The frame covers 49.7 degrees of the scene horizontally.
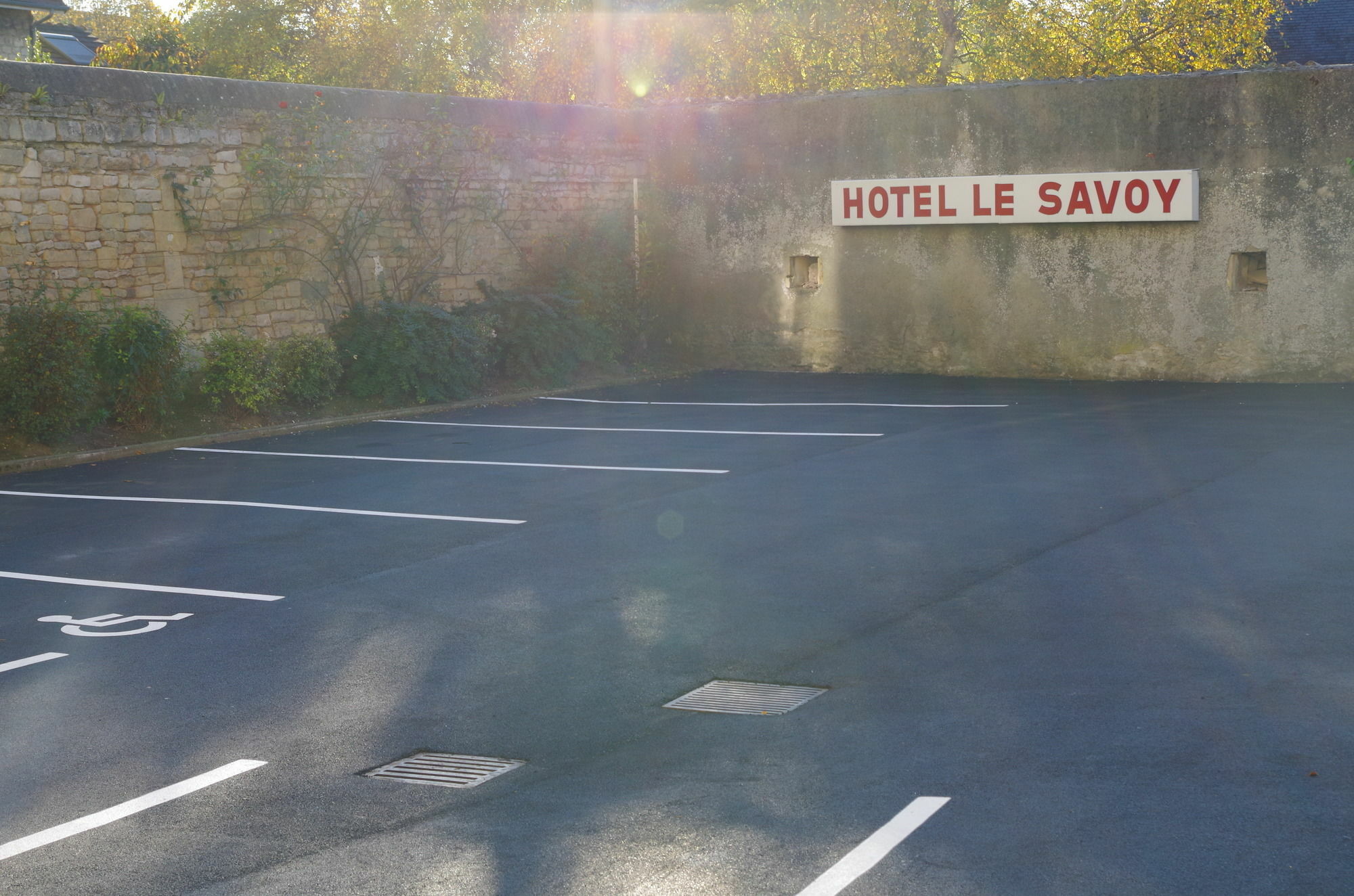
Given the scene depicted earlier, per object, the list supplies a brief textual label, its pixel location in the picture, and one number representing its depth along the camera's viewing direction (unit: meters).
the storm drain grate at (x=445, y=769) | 5.43
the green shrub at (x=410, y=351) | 17.23
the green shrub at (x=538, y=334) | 19.03
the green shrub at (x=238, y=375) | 15.76
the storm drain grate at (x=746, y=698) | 6.20
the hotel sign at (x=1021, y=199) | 17.47
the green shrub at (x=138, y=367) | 14.62
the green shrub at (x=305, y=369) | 16.36
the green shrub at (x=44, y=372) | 13.69
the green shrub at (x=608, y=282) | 20.28
